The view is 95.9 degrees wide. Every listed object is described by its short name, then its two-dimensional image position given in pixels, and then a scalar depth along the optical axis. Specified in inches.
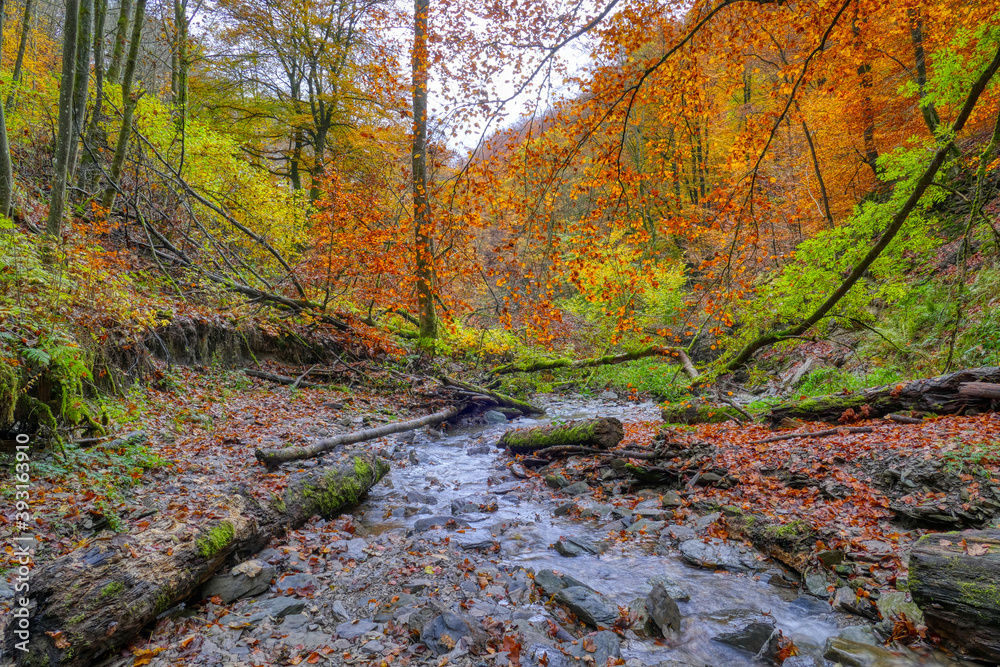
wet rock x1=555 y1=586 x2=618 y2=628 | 135.5
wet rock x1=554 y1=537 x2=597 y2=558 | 182.9
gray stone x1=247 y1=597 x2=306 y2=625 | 131.3
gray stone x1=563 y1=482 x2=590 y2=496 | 252.1
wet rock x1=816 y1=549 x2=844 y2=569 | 148.9
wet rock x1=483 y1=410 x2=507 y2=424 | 438.6
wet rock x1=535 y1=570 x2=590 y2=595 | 151.5
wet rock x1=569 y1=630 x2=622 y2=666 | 119.7
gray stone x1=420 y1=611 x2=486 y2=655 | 121.4
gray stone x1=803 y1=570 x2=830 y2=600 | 141.4
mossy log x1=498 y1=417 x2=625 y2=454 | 294.2
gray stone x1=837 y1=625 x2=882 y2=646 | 119.7
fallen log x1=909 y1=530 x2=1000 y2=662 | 101.7
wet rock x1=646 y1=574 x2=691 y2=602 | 148.9
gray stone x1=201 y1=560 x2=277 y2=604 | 139.6
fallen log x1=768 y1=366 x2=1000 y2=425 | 236.1
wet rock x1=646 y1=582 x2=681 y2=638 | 132.3
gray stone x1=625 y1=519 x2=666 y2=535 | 197.5
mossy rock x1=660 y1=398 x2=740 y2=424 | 346.3
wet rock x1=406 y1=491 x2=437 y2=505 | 240.0
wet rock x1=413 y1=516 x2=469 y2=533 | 205.9
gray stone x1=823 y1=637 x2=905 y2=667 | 112.2
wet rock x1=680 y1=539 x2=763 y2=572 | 165.0
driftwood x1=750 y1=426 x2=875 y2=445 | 239.1
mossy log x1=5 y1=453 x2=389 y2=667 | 103.1
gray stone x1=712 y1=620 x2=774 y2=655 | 124.7
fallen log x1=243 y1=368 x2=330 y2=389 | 380.5
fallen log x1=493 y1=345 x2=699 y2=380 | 328.8
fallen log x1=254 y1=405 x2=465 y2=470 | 227.8
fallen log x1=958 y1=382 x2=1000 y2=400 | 224.1
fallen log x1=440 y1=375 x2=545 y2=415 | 454.0
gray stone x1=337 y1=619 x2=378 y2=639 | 126.3
